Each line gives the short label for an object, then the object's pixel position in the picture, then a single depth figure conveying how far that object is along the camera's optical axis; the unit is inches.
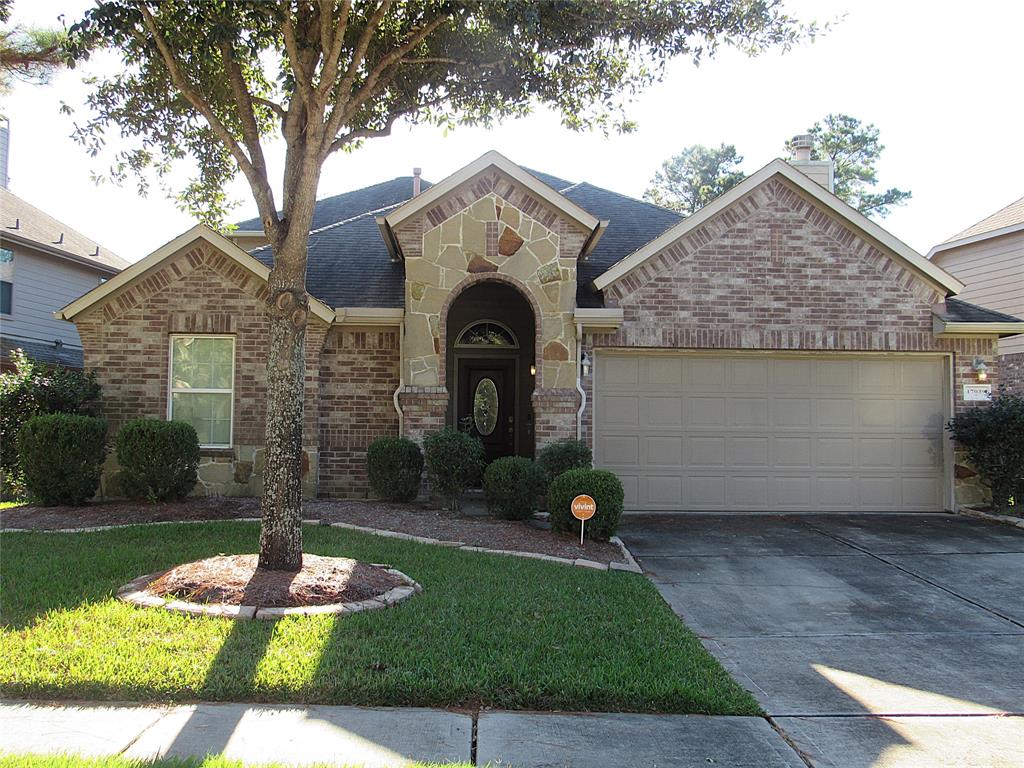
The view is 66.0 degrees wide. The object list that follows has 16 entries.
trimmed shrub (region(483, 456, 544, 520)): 385.7
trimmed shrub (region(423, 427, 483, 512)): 403.9
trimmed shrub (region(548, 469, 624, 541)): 345.1
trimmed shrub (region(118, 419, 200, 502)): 395.5
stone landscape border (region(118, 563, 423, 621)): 220.7
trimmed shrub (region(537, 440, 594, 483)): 403.5
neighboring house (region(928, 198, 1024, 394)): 672.4
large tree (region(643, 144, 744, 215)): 1453.0
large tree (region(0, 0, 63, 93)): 370.6
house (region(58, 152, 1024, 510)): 438.9
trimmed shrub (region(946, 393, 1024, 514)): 433.1
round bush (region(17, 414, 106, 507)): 386.9
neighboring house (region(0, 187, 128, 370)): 681.0
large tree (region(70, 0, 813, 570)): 266.7
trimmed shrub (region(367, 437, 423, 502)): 415.5
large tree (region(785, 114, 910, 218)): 1424.7
